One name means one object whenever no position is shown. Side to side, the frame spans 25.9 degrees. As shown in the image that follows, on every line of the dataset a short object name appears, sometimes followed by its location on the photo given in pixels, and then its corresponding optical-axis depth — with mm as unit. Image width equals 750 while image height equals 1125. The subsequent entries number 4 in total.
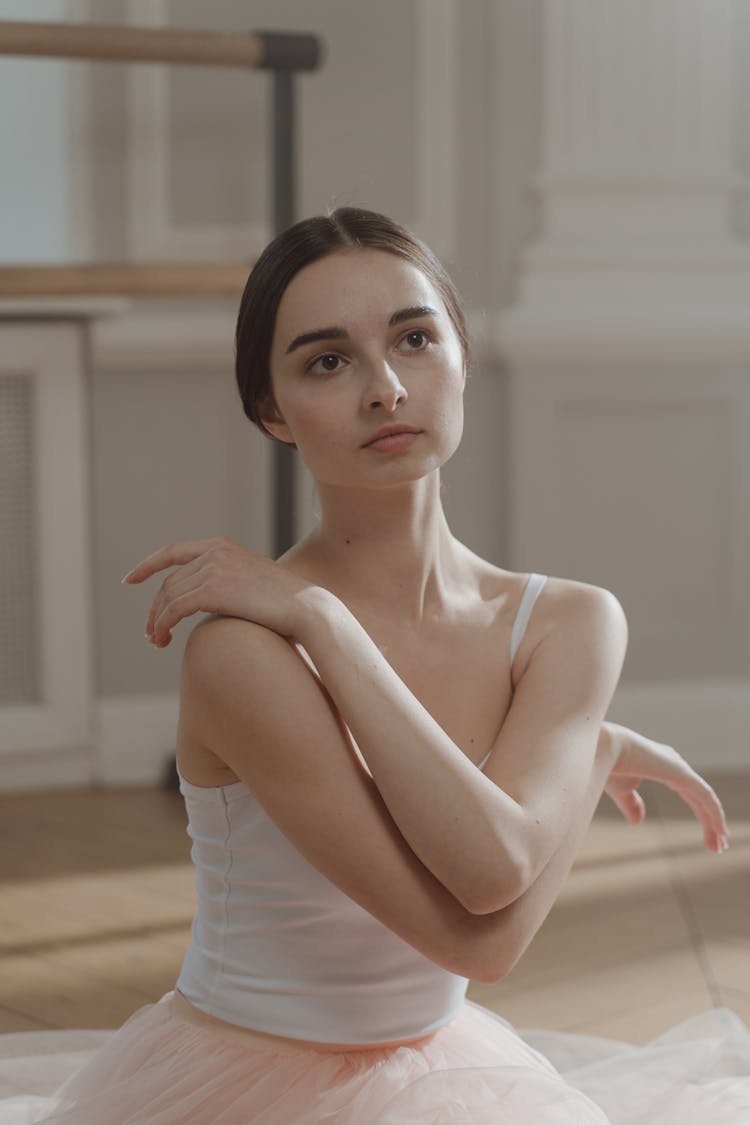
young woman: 1307
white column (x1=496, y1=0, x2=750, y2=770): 3672
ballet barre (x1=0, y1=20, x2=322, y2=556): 3090
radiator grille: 3459
